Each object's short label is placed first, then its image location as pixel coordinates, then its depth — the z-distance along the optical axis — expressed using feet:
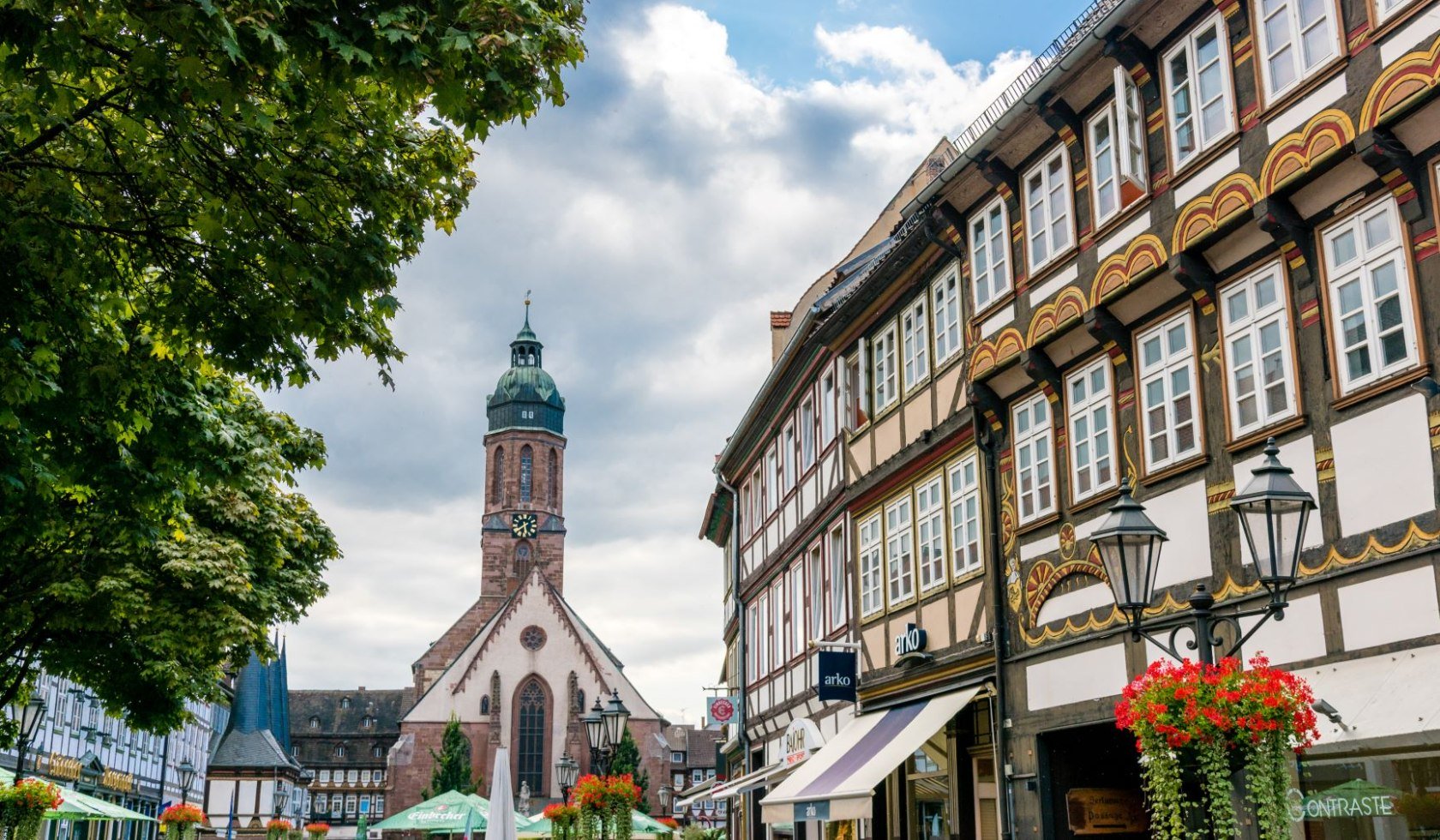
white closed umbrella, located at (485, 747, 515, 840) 68.33
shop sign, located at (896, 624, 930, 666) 62.39
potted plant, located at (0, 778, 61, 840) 73.61
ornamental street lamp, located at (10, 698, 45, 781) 72.54
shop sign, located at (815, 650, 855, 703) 71.15
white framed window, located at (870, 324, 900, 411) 69.41
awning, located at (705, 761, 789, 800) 85.30
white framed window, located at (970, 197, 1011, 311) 55.42
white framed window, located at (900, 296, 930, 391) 64.49
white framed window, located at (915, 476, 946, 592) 61.77
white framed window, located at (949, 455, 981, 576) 58.03
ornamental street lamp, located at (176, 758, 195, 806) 128.57
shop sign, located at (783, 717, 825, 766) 78.12
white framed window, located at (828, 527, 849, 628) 77.41
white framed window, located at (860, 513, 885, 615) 70.41
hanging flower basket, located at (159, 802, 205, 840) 108.06
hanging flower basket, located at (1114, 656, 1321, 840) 25.82
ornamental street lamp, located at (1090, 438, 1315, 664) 27.81
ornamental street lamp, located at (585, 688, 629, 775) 70.49
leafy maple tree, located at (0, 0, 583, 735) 24.07
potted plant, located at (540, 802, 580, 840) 85.05
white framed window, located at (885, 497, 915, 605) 65.87
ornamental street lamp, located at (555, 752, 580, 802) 97.78
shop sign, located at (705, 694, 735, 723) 114.73
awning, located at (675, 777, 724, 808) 103.64
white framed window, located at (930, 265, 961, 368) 60.54
